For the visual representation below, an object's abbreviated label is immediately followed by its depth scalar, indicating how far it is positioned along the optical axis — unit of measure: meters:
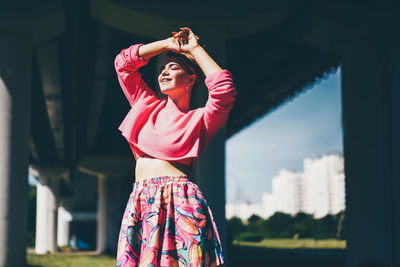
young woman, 2.96
